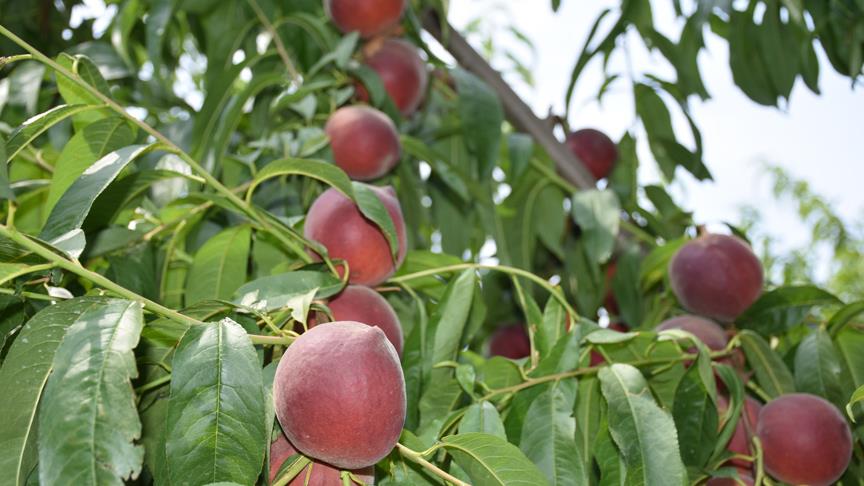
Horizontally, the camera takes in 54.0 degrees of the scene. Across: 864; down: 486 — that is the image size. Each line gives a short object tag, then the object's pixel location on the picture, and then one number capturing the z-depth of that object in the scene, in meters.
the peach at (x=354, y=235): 1.16
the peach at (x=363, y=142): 1.56
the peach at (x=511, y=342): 2.16
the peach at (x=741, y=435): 1.30
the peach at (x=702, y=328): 1.48
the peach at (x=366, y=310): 1.08
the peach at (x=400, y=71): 1.83
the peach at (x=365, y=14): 1.83
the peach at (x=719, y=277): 1.58
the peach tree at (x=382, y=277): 0.76
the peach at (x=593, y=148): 2.23
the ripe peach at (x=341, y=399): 0.78
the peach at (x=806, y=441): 1.22
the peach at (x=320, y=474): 0.85
